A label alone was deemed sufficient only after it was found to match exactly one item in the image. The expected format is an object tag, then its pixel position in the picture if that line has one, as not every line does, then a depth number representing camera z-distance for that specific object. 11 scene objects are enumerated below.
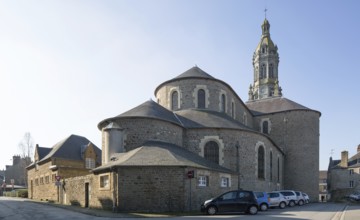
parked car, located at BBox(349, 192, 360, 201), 38.46
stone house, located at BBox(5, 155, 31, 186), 73.57
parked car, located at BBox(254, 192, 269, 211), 21.39
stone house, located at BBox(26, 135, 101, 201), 35.78
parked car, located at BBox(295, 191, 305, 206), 29.54
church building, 19.50
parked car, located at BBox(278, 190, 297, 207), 27.49
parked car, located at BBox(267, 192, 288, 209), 24.89
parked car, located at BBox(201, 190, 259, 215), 18.39
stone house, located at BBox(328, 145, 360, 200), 58.25
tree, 71.25
